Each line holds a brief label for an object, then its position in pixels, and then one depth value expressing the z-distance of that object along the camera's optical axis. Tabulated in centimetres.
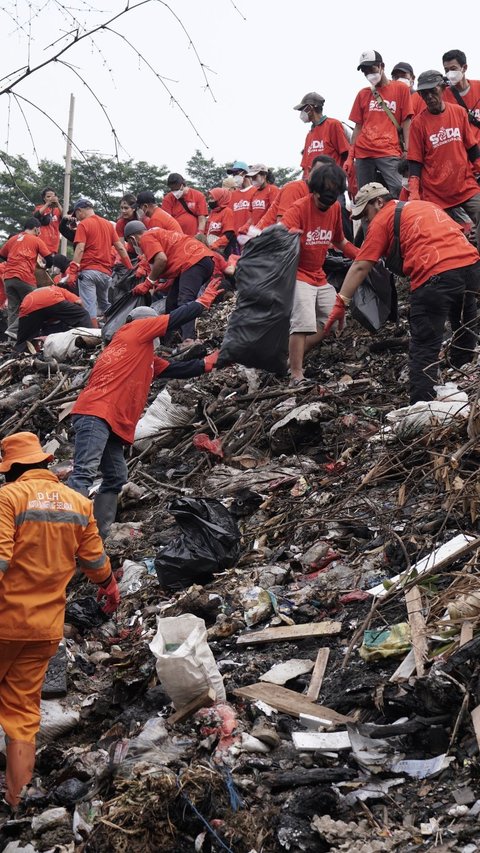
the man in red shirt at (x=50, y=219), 1233
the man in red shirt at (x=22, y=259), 1185
